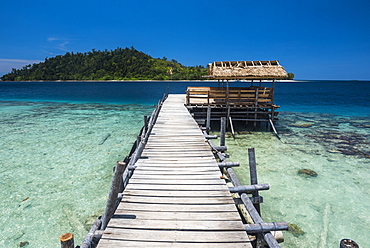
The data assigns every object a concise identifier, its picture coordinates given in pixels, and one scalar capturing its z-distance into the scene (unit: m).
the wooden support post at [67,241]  2.77
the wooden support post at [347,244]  2.44
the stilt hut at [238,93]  16.55
